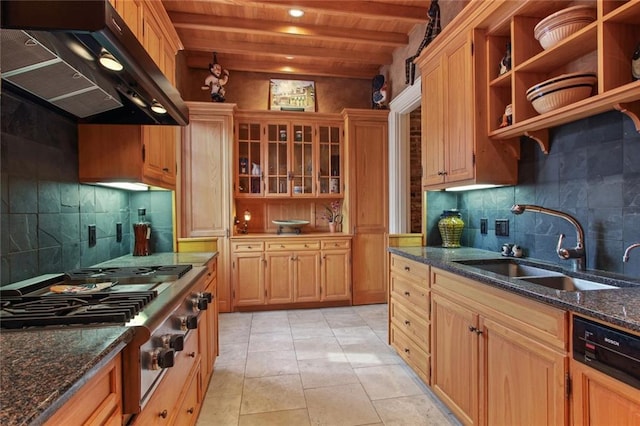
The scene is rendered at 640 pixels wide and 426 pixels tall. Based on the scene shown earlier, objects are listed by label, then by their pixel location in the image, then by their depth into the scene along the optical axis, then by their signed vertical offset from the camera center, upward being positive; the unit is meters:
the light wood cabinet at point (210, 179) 3.69 +0.44
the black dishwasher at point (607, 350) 0.88 -0.40
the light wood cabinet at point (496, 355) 1.16 -0.61
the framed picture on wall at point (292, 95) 4.31 +1.62
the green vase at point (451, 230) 2.59 -0.12
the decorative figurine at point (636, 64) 1.26 +0.58
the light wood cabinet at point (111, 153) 1.87 +0.38
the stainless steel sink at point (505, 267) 1.90 -0.32
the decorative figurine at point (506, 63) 1.96 +0.92
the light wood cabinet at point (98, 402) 0.64 -0.41
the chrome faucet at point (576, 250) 1.61 -0.18
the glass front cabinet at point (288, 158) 4.02 +0.73
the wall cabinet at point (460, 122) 2.07 +0.64
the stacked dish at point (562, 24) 1.47 +0.88
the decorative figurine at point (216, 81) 3.88 +1.63
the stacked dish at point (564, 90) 1.47 +0.57
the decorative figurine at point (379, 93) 4.02 +1.52
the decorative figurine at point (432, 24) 2.79 +1.65
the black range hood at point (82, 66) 0.82 +0.55
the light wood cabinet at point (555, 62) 1.31 +0.76
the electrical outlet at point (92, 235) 1.96 -0.10
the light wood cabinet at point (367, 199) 3.99 +0.20
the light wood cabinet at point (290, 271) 3.78 -0.64
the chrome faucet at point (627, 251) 1.35 -0.16
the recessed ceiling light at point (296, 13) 3.07 +1.95
